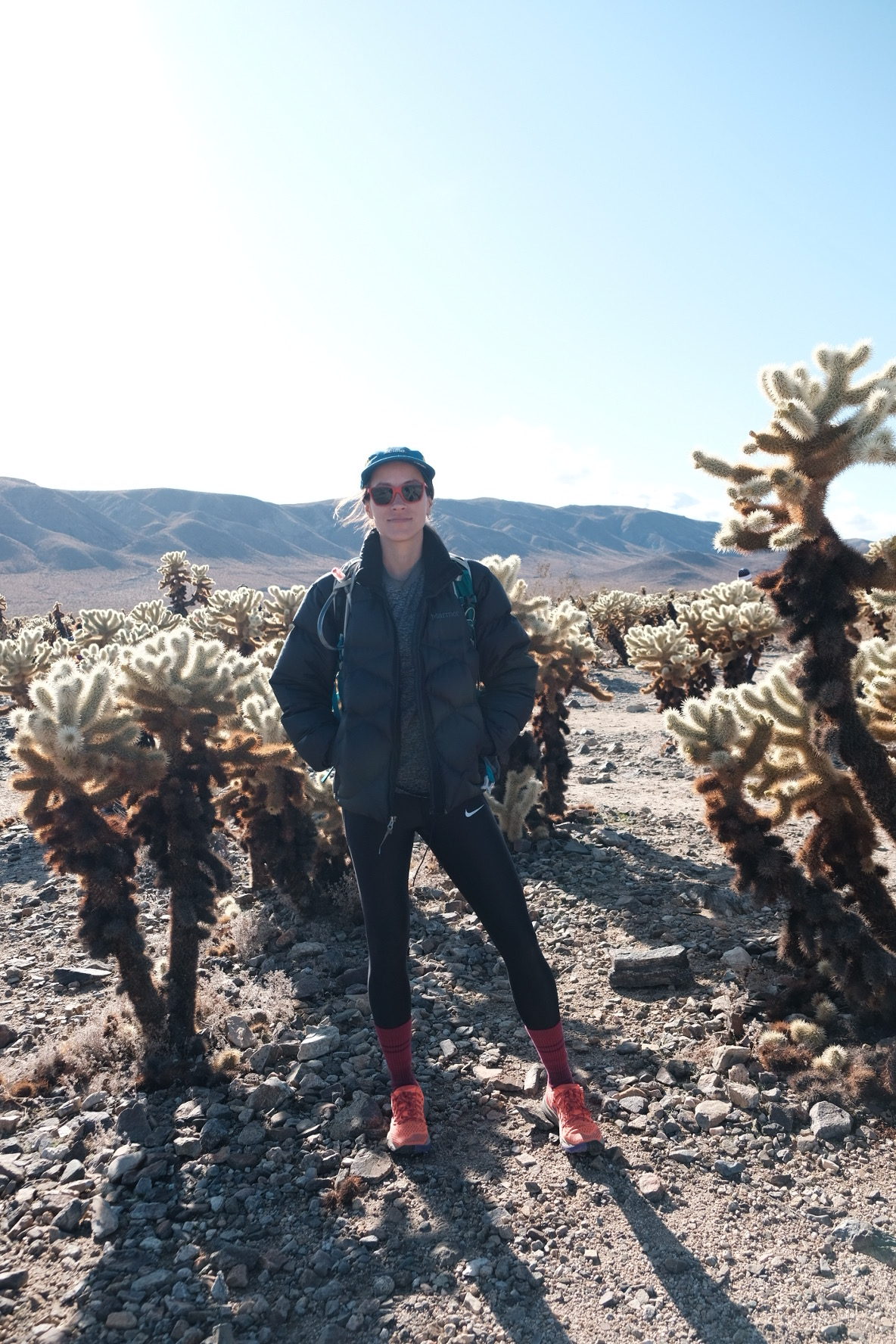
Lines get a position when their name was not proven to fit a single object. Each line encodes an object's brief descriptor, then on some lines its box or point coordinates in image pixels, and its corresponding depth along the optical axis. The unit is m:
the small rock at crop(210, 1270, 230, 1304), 2.83
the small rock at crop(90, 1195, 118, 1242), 3.15
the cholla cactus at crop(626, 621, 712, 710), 12.37
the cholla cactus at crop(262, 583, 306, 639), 11.40
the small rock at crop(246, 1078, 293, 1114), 3.92
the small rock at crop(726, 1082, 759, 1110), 3.67
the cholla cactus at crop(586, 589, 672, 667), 25.52
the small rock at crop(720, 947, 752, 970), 4.80
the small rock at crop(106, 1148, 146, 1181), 3.46
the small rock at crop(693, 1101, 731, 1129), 3.59
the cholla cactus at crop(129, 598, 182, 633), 18.11
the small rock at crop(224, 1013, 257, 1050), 4.46
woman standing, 3.16
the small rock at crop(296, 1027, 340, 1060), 4.31
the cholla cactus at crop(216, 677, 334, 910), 5.95
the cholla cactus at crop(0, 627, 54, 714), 12.30
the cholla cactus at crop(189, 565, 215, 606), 23.78
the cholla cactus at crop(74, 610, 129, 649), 17.19
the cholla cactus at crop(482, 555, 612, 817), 7.82
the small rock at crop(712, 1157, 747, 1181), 3.30
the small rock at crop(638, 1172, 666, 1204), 3.18
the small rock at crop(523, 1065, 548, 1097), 3.91
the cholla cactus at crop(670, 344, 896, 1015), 3.73
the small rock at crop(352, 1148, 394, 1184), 3.39
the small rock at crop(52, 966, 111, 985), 5.70
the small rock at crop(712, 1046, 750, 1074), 3.94
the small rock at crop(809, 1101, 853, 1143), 3.41
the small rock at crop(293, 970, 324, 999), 5.06
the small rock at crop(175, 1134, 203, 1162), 3.61
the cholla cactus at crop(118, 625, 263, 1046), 4.43
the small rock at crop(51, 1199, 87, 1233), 3.22
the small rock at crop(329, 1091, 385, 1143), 3.69
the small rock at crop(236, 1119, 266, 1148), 3.67
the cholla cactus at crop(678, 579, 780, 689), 12.20
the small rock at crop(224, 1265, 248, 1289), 2.90
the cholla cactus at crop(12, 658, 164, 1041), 3.98
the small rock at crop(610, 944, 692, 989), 4.86
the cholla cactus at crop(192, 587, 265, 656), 14.84
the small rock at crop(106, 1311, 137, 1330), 2.72
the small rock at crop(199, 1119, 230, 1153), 3.67
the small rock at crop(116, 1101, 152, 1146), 3.72
